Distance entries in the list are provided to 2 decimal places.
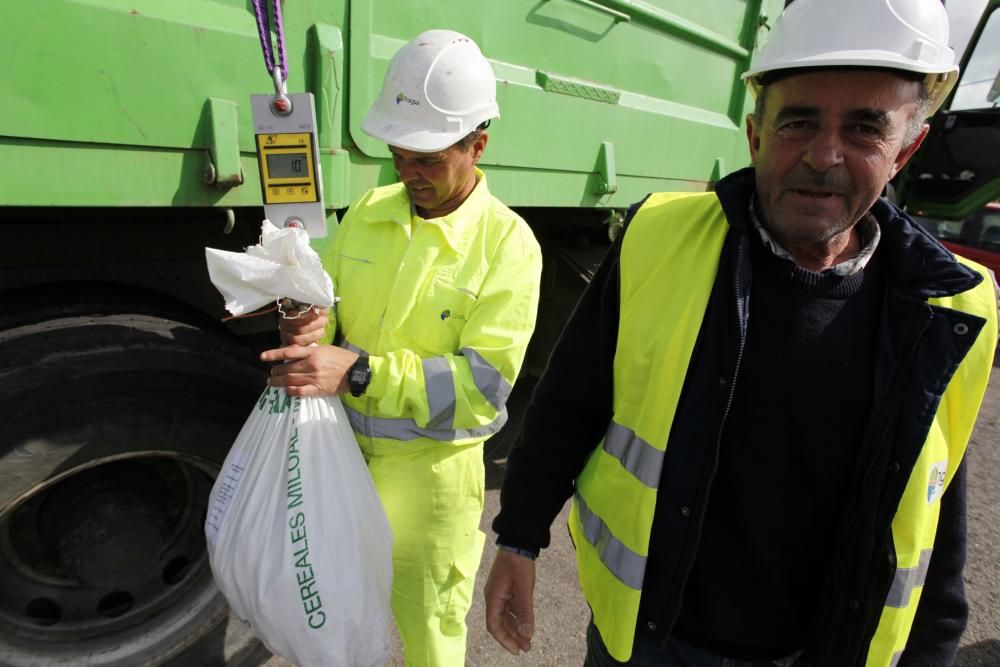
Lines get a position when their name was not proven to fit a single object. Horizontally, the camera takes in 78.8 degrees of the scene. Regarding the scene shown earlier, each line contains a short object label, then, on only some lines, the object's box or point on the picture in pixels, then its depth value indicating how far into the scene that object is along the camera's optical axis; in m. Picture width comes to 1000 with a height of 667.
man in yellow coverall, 1.39
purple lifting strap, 1.15
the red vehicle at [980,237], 6.82
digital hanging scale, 1.23
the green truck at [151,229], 1.24
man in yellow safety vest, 0.95
